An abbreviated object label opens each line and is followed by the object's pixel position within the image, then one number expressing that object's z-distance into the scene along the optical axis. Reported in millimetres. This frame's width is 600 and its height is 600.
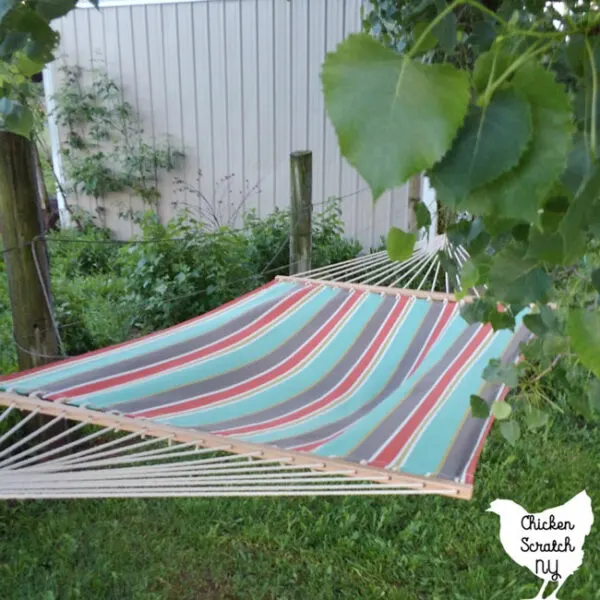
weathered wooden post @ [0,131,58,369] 1876
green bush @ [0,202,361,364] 3131
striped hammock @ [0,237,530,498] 1398
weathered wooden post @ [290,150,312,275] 2604
